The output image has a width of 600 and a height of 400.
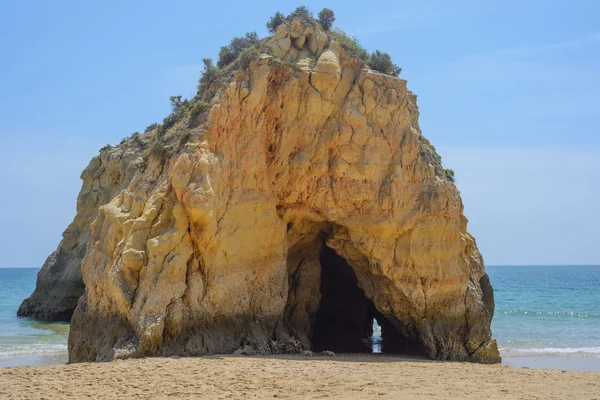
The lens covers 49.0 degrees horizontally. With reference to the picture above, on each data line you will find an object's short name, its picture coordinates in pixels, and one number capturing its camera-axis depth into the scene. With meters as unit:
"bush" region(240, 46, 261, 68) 15.84
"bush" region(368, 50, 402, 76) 17.33
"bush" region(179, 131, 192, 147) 14.88
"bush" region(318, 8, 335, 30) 18.22
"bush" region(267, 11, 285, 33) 18.00
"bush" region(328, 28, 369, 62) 17.11
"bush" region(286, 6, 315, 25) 17.48
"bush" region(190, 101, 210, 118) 15.43
